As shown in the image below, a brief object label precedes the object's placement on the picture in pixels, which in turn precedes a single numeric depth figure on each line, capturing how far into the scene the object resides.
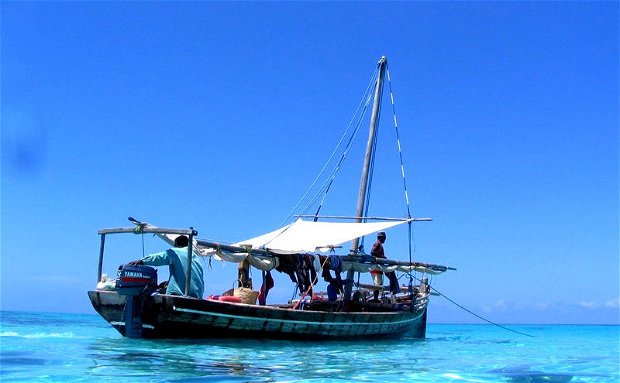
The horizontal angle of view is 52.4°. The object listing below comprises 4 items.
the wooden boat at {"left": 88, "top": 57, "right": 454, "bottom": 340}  13.87
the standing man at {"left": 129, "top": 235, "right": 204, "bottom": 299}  14.19
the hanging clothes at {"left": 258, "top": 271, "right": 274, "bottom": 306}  16.69
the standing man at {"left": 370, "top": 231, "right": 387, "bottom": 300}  19.31
